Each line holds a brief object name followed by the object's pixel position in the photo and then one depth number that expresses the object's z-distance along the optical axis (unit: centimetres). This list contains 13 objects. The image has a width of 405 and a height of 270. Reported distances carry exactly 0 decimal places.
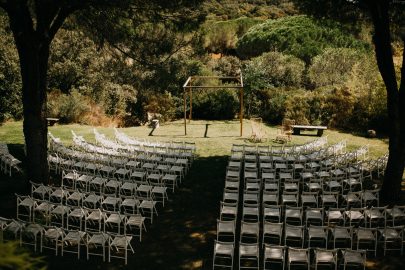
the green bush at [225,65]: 3778
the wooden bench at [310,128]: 2379
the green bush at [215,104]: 2944
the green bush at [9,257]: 292
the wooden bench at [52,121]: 2505
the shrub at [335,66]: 3384
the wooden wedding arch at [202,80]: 2927
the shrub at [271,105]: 2819
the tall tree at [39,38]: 1240
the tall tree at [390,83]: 1195
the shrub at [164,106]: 2900
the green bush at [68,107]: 2658
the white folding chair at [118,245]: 951
